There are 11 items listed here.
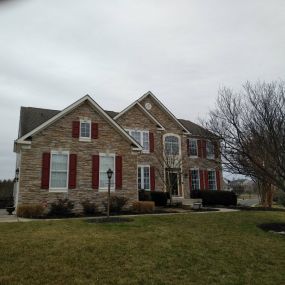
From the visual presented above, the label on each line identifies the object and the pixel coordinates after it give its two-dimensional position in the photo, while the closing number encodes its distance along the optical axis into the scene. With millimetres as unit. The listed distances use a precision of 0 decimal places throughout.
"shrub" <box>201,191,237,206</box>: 26703
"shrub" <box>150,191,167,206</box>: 23938
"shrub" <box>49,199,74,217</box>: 17000
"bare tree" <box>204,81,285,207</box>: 12594
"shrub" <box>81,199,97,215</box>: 17842
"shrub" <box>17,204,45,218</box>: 15930
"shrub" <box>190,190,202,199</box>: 27225
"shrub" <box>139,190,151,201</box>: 23212
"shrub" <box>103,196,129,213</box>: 18328
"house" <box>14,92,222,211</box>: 17297
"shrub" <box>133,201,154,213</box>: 18686
